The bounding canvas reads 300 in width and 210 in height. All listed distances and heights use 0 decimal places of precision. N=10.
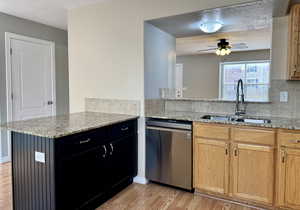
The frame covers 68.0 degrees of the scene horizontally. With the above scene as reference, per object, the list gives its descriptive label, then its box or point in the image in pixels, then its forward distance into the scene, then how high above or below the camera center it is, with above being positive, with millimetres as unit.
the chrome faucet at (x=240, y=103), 2791 -91
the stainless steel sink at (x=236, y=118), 2608 -270
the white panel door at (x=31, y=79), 3801 +286
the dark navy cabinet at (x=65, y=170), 1840 -688
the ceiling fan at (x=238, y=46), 3086 +707
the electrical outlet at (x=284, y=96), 2627 +2
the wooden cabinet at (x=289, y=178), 2113 -792
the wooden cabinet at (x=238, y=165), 2248 -742
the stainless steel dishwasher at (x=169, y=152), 2631 -696
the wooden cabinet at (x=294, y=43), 2307 +556
